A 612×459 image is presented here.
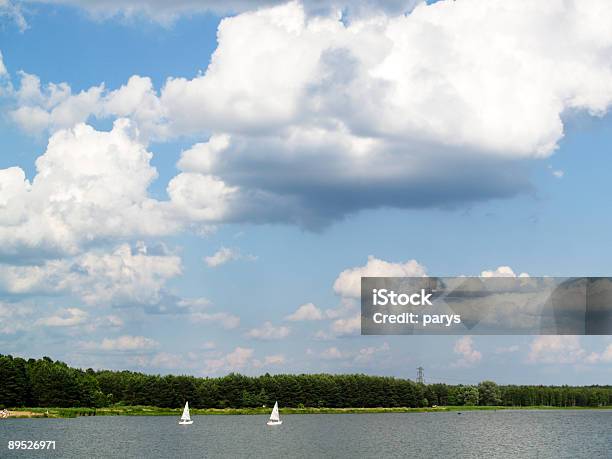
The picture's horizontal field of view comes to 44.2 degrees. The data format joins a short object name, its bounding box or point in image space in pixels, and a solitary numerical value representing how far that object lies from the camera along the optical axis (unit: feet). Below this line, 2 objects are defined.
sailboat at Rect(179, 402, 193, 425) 579.44
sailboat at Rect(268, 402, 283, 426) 576.61
